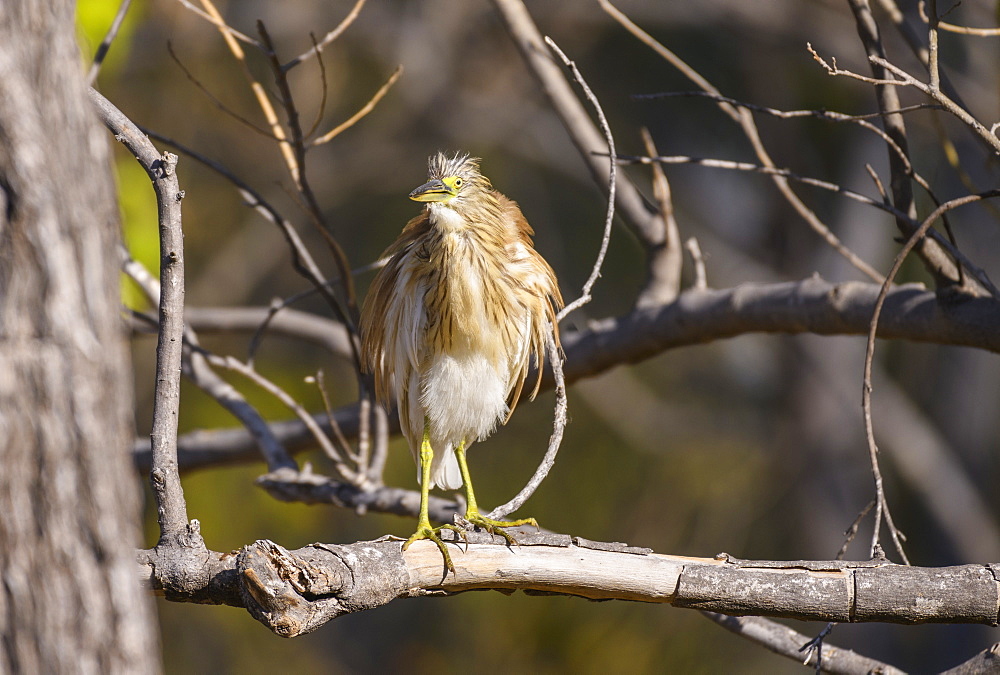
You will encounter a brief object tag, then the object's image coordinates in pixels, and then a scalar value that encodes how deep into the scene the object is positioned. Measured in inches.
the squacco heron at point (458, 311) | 543.9
